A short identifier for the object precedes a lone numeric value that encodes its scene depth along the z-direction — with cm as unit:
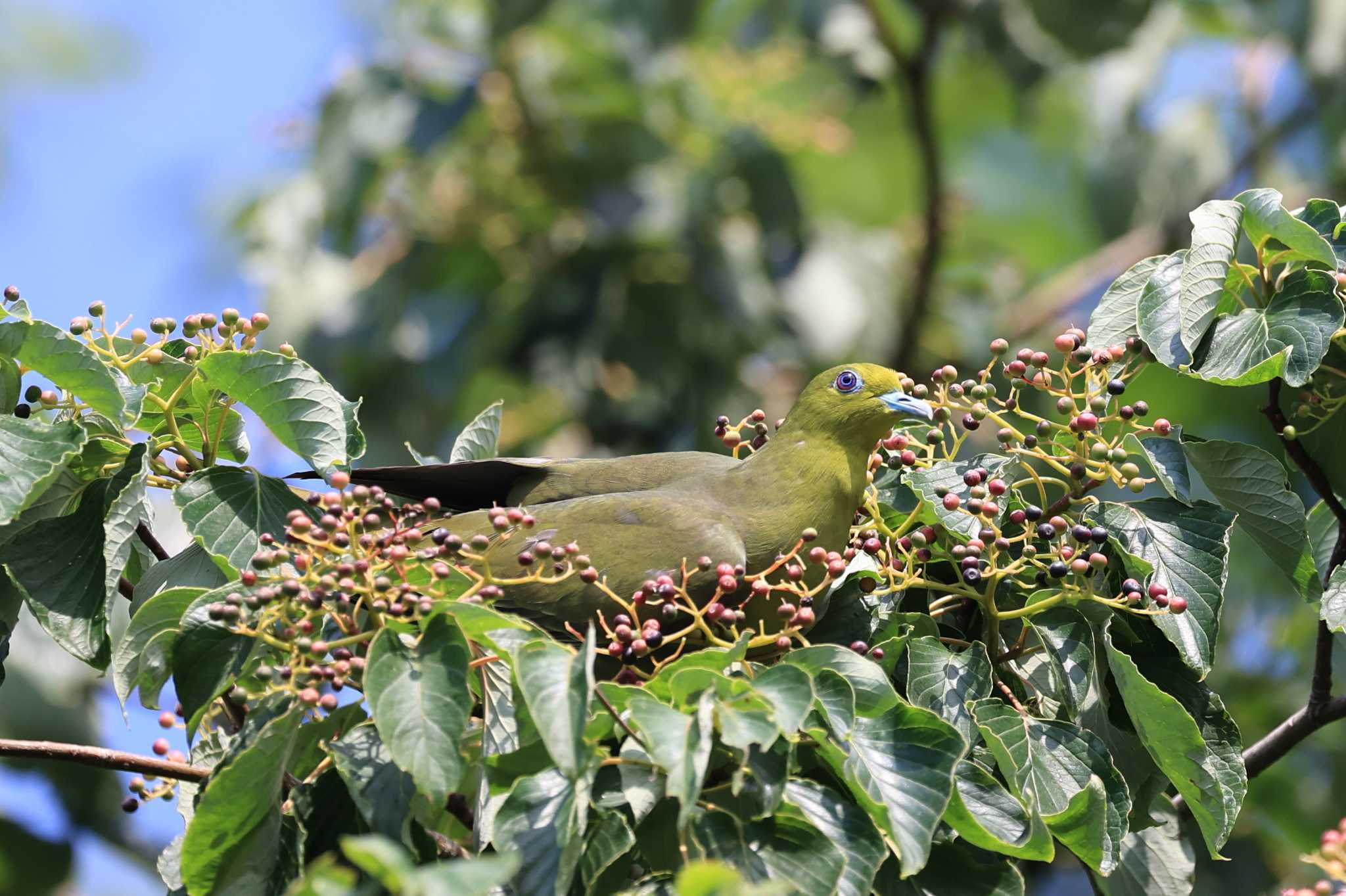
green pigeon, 633
